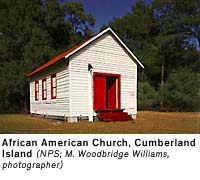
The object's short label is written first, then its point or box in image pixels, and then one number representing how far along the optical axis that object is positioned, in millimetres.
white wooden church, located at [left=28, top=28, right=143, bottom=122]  8414
